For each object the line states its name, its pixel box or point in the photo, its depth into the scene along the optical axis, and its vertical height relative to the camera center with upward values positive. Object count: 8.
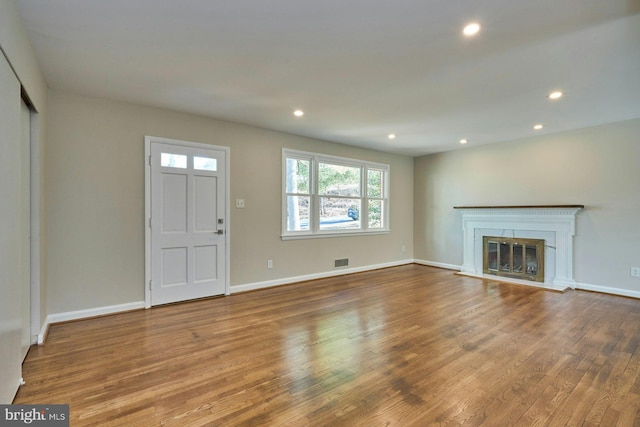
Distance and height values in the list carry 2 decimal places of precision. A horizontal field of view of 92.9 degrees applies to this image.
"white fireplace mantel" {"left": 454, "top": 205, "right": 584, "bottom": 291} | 4.76 -0.30
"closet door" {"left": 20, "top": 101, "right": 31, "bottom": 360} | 2.42 -0.12
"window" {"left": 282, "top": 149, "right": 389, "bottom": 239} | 5.11 +0.30
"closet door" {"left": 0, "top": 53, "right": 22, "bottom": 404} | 1.68 -0.16
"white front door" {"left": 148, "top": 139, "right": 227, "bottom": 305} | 3.81 -0.14
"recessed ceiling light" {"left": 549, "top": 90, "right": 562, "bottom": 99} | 3.27 +1.31
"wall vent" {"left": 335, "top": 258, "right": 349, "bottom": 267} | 5.65 -0.94
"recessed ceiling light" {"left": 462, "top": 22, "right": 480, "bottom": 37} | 2.11 +1.30
